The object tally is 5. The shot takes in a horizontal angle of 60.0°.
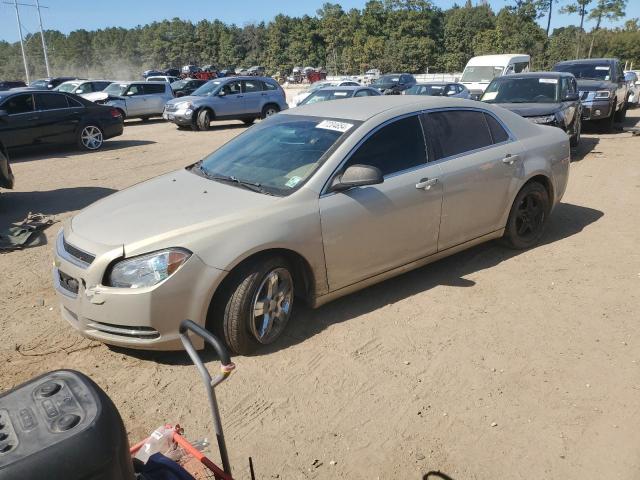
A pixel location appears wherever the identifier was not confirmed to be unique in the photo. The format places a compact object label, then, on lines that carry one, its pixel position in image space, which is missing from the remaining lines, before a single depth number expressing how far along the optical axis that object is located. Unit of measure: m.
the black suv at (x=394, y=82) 25.78
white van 20.95
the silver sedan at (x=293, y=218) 3.37
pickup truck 13.23
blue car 17.61
